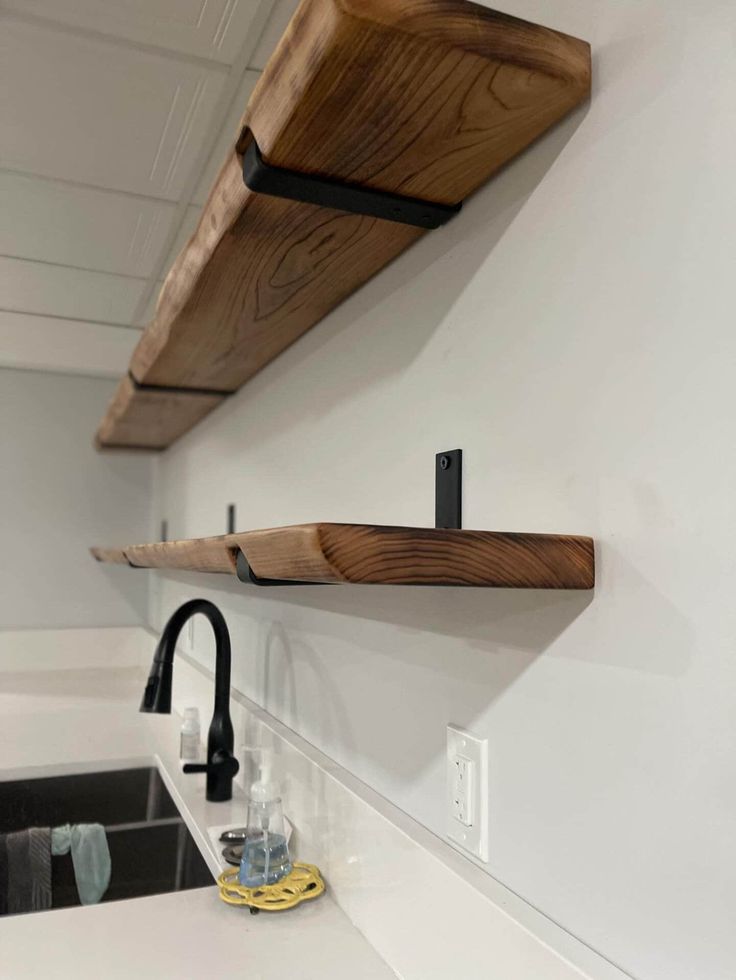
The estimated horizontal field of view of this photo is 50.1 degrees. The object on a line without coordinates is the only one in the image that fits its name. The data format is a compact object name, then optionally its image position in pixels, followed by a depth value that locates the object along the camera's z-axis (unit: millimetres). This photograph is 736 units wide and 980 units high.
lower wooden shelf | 577
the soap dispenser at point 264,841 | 1082
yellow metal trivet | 1032
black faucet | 1456
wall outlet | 812
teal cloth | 1441
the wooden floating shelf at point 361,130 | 608
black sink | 1433
